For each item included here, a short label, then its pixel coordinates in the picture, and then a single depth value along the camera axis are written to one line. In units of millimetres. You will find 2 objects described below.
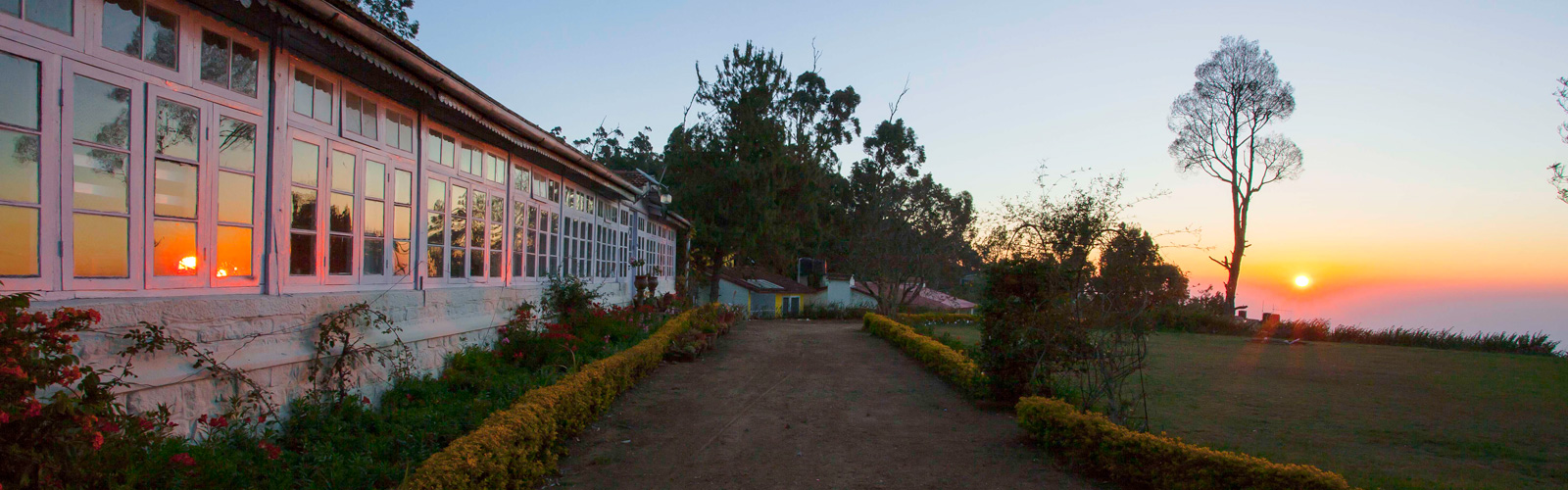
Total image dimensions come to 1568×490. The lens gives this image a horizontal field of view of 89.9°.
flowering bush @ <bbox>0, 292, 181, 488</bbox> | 2879
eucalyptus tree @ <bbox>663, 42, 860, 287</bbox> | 29875
